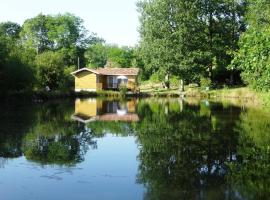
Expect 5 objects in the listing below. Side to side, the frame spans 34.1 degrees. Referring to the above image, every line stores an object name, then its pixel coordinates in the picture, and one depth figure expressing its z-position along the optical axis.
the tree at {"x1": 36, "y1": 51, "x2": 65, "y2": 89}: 53.81
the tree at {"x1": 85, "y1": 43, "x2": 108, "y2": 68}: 109.42
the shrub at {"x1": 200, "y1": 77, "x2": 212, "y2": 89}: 57.72
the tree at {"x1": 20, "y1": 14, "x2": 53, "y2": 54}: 86.75
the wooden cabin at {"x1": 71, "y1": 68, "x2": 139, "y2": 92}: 63.84
